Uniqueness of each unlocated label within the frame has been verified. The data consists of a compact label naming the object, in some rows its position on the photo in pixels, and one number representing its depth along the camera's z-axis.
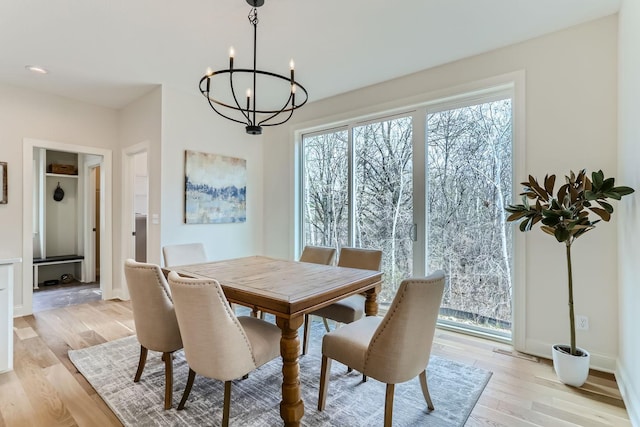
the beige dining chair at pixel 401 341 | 1.53
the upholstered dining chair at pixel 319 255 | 3.09
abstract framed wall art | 3.91
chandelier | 2.15
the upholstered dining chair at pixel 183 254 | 2.85
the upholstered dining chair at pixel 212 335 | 1.52
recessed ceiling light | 3.20
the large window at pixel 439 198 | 2.96
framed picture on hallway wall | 3.57
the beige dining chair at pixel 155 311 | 1.86
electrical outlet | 2.43
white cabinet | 2.29
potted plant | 2.03
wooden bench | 4.90
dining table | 1.66
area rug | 1.81
